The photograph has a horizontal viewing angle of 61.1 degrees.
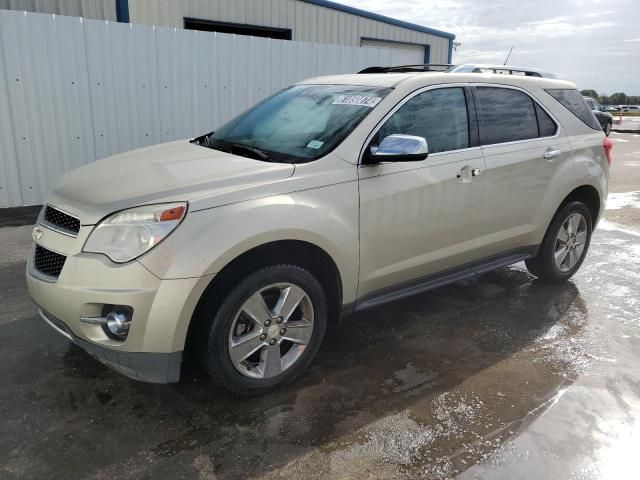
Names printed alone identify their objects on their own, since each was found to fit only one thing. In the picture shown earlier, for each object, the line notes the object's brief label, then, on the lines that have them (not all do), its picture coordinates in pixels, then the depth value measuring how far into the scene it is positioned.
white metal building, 9.32
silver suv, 2.59
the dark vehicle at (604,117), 21.49
